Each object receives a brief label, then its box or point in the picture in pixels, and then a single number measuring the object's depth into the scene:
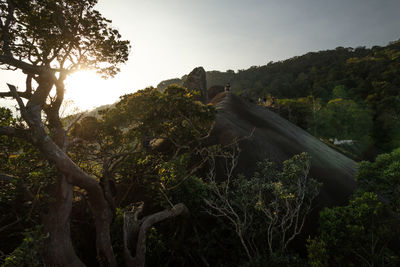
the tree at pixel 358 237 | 9.97
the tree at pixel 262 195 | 10.51
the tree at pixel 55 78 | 6.96
